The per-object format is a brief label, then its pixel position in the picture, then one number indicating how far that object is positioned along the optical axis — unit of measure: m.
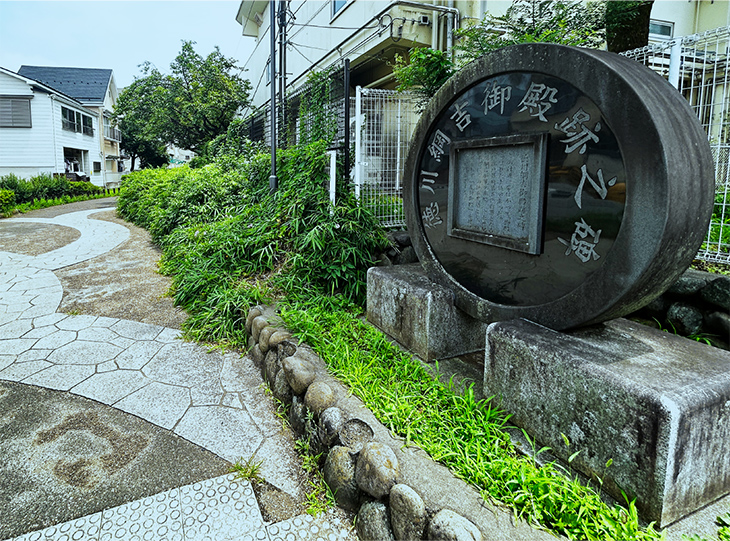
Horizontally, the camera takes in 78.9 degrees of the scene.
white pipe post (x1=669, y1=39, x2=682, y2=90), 3.85
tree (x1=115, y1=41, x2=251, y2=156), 23.19
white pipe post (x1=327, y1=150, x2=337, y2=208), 6.28
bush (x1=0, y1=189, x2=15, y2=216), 16.16
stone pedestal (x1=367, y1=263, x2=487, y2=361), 3.83
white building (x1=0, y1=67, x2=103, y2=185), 25.52
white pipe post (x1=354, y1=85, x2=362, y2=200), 6.56
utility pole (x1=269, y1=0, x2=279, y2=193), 8.04
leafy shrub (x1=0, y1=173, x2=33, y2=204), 19.09
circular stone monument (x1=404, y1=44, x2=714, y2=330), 2.42
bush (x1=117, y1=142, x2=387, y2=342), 5.58
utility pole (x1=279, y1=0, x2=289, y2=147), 8.29
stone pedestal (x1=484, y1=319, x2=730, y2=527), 2.06
